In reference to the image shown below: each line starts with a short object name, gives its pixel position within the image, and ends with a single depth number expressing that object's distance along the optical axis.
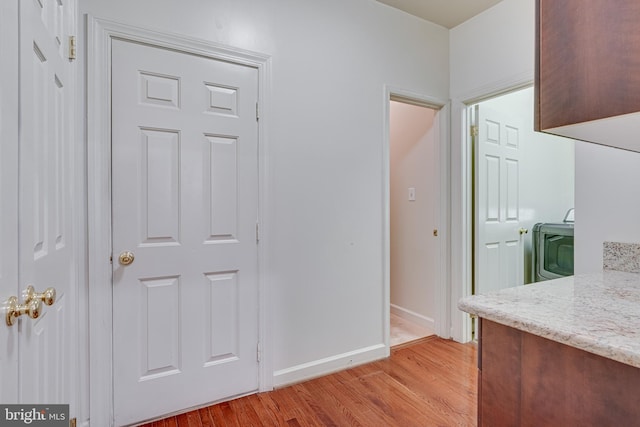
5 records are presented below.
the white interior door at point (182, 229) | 1.63
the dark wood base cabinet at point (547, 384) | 0.63
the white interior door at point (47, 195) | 0.84
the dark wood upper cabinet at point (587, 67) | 0.64
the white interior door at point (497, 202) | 2.65
